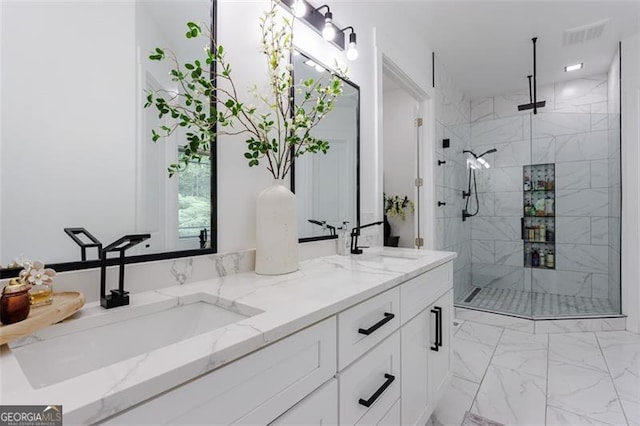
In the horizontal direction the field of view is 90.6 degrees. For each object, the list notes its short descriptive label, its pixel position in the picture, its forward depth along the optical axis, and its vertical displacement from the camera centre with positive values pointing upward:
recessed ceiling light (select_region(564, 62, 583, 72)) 3.29 +1.52
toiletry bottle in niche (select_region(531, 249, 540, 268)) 3.80 -0.58
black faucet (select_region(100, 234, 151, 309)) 0.76 -0.17
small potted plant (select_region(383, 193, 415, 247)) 3.28 +0.00
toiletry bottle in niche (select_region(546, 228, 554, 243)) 3.75 -0.29
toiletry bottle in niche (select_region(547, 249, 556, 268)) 3.73 -0.57
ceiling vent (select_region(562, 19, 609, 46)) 2.61 +1.53
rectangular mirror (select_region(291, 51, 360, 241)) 1.54 +0.21
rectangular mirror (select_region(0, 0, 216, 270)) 0.72 +0.20
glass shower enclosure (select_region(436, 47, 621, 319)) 3.25 +0.13
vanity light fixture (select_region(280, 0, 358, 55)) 1.42 +0.93
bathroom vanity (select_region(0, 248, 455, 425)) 0.46 -0.29
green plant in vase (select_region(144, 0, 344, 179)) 1.03 +0.38
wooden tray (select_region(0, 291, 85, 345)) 0.56 -0.21
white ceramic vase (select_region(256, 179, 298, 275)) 1.16 -0.08
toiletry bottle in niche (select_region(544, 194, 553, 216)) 3.74 +0.06
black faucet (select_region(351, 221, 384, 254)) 1.75 -0.17
